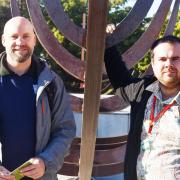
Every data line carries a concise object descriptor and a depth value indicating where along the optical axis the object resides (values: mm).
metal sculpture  3467
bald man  1918
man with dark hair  1874
